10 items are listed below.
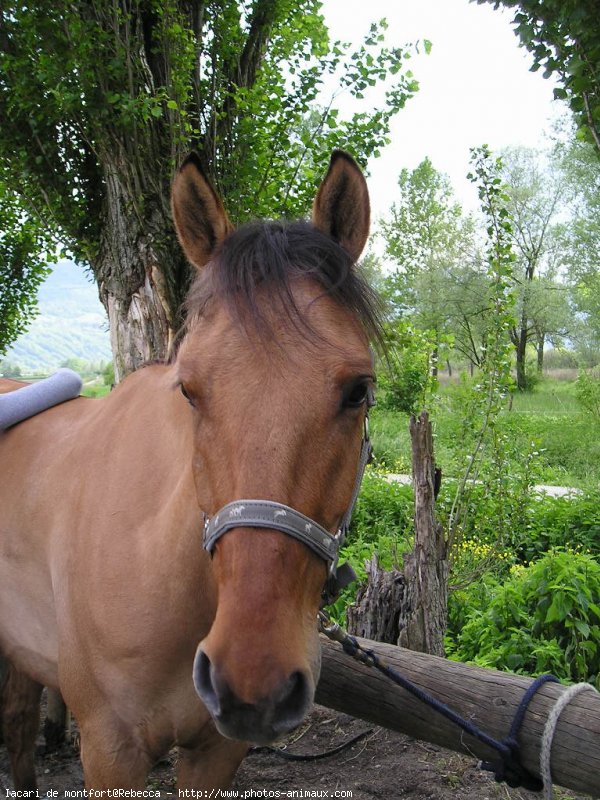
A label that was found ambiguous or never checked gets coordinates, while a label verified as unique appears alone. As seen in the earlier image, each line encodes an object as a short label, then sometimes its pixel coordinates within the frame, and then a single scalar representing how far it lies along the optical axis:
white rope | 1.88
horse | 1.30
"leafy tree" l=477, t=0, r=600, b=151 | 2.82
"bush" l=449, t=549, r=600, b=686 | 3.93
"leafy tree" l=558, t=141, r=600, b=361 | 22.22
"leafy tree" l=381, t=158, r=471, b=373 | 30.86
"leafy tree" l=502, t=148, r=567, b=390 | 32.62
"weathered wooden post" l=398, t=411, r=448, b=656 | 3.42
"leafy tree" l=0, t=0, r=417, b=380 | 4.74
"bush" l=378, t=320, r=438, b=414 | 6.13
